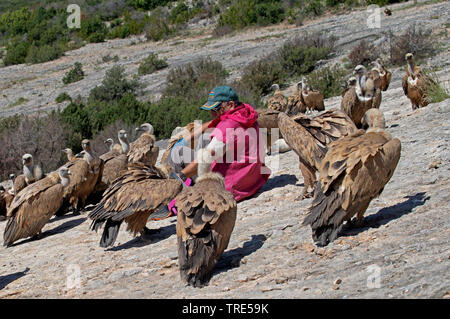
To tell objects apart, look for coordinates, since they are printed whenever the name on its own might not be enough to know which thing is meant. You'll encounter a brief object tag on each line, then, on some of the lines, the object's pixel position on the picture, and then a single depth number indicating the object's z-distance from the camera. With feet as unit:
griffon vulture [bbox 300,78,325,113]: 50.26
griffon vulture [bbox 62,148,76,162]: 42.91
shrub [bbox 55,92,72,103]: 91.21
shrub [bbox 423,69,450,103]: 36.78
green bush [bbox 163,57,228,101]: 77.87
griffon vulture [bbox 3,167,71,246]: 28.22
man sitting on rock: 25.08
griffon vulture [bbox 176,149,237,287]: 16.12
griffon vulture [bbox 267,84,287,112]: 43.58
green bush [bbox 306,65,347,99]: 68.55
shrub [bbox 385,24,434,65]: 71.36
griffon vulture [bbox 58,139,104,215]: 32.12
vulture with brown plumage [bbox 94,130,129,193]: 34.45
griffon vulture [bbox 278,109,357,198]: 22.20
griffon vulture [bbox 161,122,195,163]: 28.37
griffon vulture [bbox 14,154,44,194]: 36.81
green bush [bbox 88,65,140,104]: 88.63
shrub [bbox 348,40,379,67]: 76.21
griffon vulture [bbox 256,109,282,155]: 30.89
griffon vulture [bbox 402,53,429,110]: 37.29
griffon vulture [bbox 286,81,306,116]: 51.20
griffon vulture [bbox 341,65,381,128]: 33.86
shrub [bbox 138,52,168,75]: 102.83
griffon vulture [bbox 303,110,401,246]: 17.01
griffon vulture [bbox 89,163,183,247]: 21.59
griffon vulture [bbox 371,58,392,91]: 48.02
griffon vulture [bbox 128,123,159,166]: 34.42
